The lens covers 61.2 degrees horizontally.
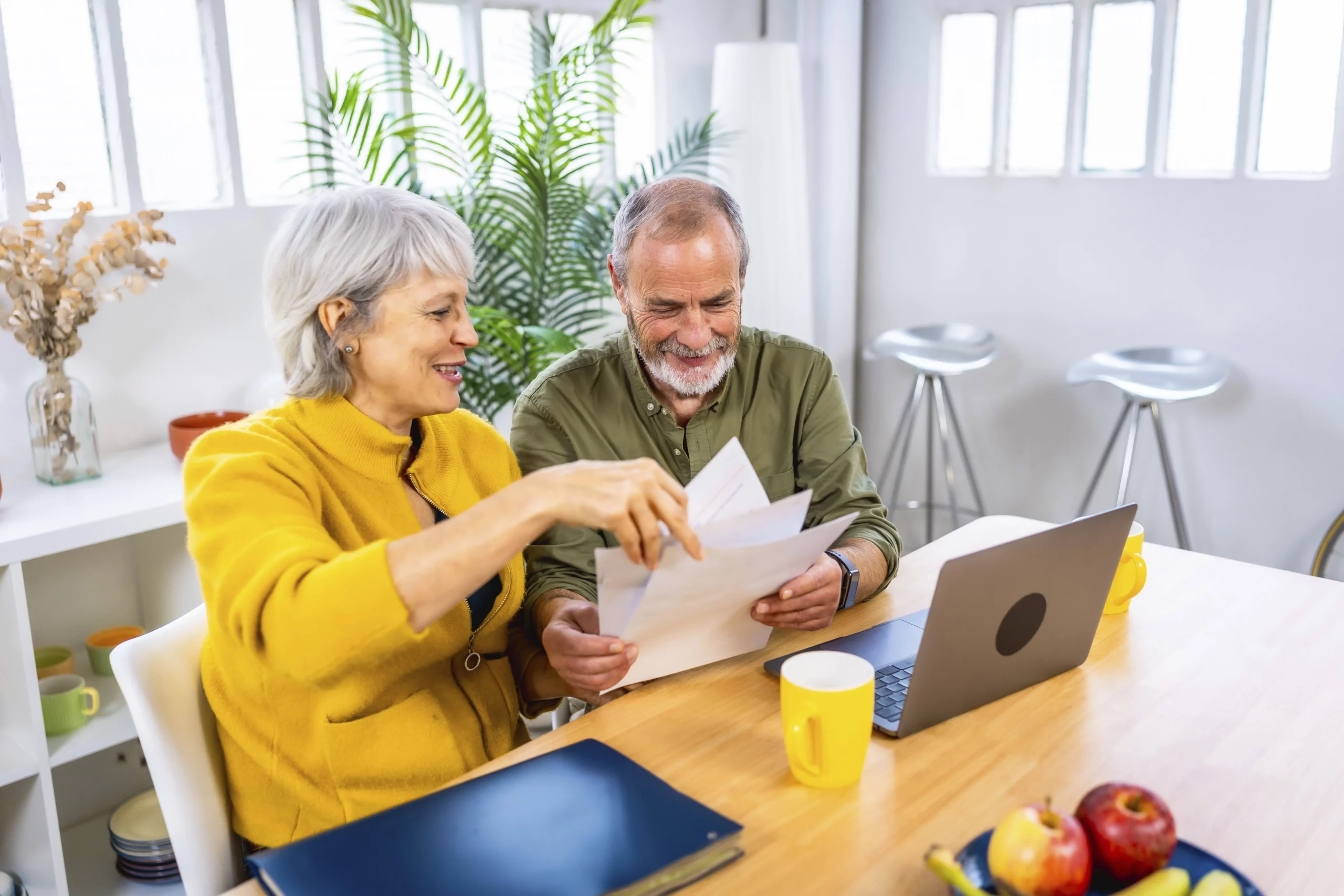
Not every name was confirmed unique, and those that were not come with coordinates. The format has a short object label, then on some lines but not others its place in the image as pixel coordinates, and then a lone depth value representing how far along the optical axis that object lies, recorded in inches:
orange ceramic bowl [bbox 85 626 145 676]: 96.0
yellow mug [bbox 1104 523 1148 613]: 58.6
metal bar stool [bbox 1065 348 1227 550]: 130.9
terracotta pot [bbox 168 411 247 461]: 99.7
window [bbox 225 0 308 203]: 110.1
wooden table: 39.1
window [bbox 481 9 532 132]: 132.6
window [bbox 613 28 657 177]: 148.3
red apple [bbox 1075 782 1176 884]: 34.6
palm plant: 111.0
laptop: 45.0
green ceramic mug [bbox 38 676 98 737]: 87.3
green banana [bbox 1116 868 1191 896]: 33.4
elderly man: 67.4
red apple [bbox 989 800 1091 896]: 33.1
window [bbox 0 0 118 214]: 96.7
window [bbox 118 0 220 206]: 104.2
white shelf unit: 83.5
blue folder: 36.4
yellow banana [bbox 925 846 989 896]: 31.4
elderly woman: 42.3
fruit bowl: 35.3
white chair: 46.4
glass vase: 92.2
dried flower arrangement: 88.4
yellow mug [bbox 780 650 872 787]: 41.8
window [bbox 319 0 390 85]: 116.0
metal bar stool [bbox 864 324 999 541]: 146.6
